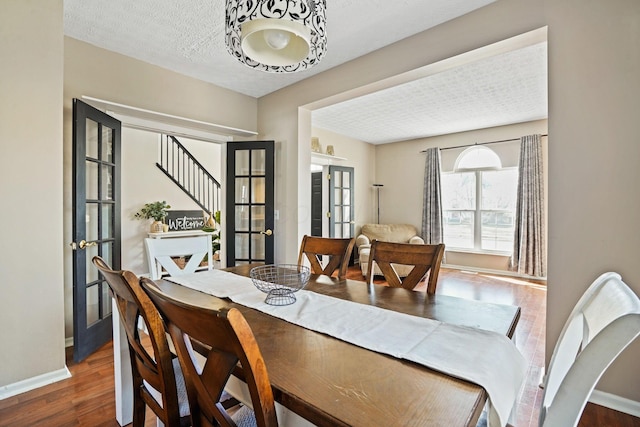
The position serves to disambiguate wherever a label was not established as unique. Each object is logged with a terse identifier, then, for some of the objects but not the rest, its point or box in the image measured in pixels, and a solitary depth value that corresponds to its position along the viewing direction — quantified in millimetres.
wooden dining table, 648
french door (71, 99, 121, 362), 2381
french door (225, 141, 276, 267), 3873
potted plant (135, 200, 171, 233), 5484
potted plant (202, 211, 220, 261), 5859
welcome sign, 5949
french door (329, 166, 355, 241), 6117
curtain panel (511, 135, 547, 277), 5090
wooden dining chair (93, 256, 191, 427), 956
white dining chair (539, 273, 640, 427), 598
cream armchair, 5969
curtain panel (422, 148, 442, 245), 6129
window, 5680
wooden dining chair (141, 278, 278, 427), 592
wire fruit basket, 1438
